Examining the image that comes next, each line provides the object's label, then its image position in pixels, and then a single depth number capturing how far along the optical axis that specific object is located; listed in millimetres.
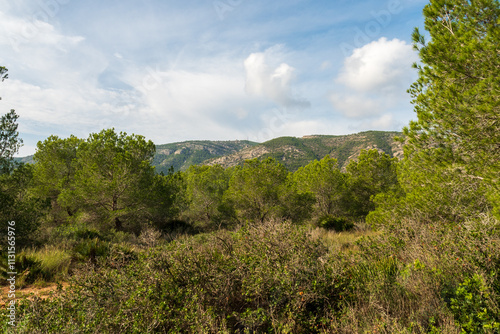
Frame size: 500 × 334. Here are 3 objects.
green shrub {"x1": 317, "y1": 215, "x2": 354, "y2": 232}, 15336
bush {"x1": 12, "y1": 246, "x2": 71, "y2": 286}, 6035
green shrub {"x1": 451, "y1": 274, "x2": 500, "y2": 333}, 2316
